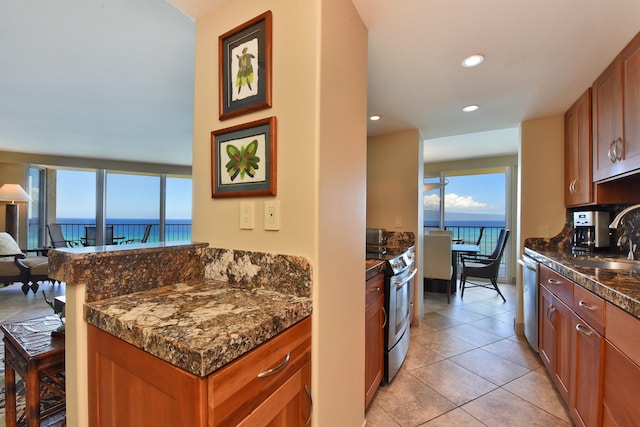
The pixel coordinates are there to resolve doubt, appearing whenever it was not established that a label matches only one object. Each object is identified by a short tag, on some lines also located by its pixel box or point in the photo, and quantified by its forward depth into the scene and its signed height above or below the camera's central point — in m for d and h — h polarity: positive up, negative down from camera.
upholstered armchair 4.02 -0.80
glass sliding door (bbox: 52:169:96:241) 6.00 +0.38
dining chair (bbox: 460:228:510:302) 4.00 -0.77
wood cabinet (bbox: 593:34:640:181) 1.57 +0.61
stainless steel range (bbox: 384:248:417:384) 1.93 -0.71
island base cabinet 0.68 -0.48
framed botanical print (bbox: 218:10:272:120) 1.18 +0.64
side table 1.22 -0.68
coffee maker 2.27 -0.13
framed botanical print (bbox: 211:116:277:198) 1.16 +0.23
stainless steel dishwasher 2.31 -0.73
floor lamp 4.71 +0.22
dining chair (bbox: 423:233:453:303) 3.94 -0.63
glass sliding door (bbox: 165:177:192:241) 6.78 +0.21
